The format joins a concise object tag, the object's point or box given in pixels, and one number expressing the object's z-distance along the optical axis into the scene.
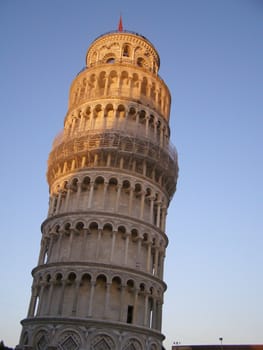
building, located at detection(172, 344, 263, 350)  49.97
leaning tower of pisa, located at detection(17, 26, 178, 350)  28.66
